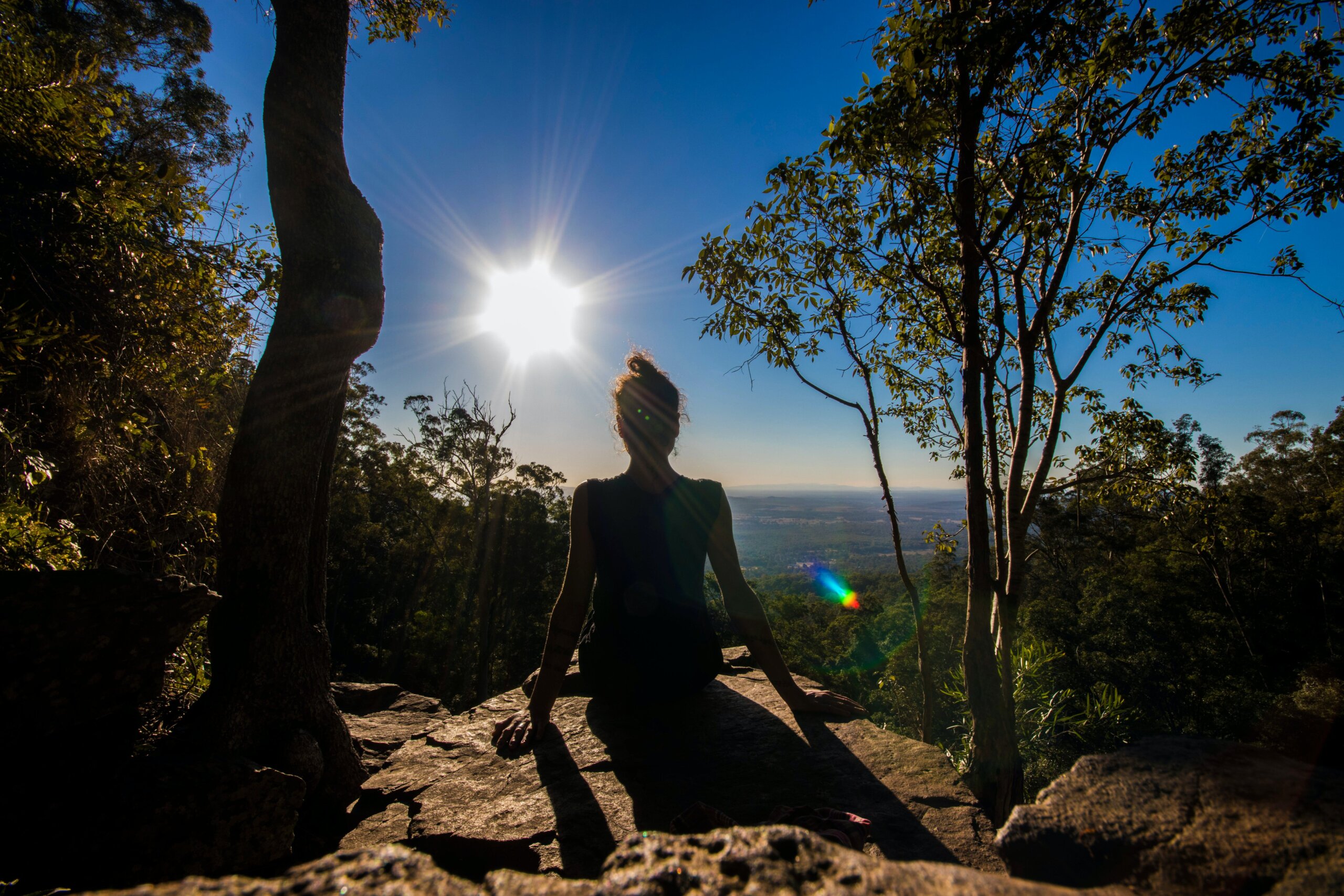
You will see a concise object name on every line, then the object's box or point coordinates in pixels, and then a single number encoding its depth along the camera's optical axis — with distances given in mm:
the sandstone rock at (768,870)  551
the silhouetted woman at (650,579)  2164
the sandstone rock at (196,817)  1667
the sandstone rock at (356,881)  562
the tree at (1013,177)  2826
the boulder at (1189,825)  597
